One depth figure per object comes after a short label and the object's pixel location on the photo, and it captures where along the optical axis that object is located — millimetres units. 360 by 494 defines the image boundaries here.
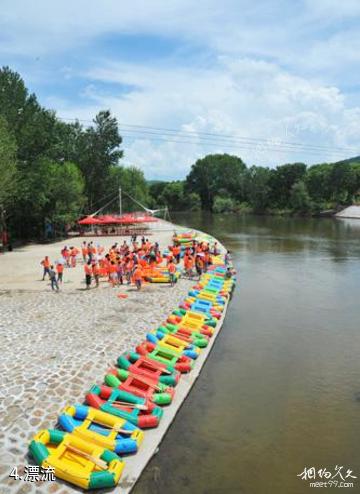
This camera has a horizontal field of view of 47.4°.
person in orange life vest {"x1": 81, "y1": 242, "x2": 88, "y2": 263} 30850
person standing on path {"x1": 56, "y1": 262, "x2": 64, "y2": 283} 23995
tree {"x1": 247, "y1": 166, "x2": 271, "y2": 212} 119875
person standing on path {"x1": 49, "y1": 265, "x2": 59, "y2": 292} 22844
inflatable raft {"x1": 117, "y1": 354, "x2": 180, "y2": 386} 13656
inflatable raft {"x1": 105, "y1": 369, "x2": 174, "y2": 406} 12547
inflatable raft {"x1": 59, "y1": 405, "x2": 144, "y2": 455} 10141
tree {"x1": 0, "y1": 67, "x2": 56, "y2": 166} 41281
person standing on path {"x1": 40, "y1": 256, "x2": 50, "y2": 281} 24317
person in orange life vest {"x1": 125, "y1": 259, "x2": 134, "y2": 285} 25703
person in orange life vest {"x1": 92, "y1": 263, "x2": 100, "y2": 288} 24312
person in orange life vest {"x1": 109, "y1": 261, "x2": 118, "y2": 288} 24948
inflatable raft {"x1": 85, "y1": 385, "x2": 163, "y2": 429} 11328
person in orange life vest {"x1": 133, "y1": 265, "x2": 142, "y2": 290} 23938
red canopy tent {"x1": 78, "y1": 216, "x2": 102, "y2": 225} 55125
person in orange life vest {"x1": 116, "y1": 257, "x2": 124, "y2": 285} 25188
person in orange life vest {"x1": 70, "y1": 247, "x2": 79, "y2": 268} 30817
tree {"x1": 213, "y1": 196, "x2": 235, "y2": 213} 127188
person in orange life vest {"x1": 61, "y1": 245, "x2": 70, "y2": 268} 30672
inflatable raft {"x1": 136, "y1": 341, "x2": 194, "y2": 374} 14781
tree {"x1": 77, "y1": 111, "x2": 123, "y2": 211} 71812
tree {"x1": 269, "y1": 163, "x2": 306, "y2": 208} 114688
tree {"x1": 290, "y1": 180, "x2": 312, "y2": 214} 104875
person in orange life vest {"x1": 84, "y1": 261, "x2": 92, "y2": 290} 23812
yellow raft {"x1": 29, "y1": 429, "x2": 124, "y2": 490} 8992
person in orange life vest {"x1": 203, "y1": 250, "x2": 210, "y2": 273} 30495
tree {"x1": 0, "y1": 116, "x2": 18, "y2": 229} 34219
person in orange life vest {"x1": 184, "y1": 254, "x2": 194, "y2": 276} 28919
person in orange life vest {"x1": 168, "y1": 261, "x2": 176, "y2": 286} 25562
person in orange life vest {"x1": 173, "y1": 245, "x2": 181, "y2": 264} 34059
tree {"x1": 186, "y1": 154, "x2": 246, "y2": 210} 141875
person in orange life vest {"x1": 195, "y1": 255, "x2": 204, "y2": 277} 28625
